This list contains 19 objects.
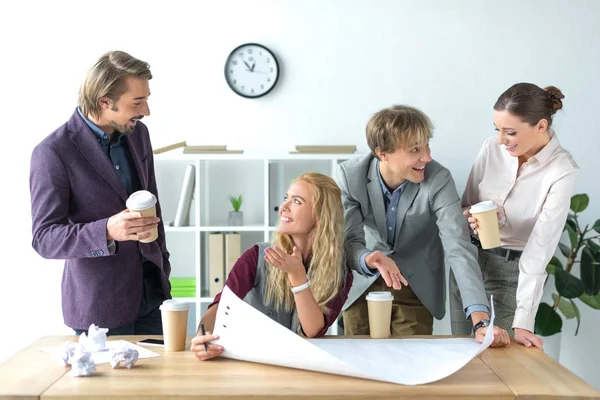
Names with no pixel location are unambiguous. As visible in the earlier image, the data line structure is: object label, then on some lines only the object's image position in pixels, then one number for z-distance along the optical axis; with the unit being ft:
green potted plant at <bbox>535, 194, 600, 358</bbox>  12.84
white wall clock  14.11
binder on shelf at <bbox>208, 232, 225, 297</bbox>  13.69
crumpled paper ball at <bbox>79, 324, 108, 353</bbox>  6.73
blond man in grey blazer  8.64
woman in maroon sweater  7.88
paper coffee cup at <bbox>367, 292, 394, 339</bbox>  7.32
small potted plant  13.94
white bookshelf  13.71
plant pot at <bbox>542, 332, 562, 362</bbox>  13.34
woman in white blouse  8.14
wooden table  5.61
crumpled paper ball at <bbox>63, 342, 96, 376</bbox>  6.01
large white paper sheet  5.94
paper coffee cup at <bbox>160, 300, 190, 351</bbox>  6.81
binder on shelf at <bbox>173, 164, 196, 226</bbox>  13.62
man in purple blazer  7.68
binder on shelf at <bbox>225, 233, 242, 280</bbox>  13.71
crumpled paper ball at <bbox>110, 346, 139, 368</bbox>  6.24
